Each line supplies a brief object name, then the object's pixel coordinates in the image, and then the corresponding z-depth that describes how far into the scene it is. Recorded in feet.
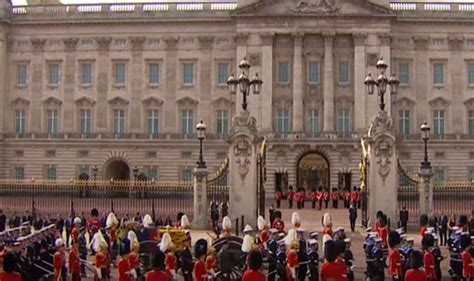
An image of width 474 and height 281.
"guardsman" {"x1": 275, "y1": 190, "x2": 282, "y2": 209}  155.94
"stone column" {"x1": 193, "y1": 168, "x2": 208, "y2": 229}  109.50
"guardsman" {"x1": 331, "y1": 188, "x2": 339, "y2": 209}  161.81
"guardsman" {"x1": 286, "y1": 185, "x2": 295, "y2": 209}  159.58
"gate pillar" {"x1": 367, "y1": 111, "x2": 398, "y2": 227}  107.55
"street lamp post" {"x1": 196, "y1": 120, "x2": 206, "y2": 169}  111.24
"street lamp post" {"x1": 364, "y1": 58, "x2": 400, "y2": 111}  109.54
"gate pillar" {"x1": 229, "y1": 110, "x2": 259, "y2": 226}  106.93
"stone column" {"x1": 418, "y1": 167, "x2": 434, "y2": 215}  110.22
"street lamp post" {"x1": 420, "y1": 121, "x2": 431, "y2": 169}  126.06
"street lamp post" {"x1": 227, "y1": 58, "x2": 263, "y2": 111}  106.22
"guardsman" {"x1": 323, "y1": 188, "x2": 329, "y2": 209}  160.45
